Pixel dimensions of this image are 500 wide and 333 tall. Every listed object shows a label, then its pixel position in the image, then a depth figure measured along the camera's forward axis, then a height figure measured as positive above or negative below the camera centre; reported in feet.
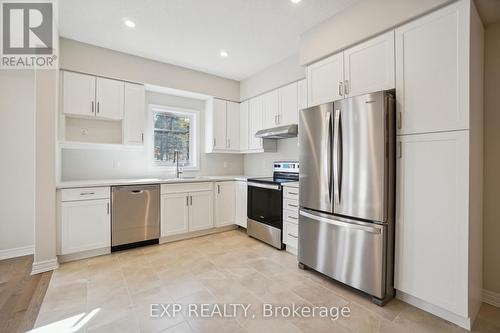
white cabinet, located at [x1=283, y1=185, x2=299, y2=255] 9.81 -2.24
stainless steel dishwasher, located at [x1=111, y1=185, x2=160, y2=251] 10.13 -2.28
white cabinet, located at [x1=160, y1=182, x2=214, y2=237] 11.39 -2.17
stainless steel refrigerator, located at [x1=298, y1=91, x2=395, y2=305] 6.48 -0.77
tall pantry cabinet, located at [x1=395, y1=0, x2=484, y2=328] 5.52 +0.11
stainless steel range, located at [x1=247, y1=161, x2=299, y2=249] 10.68 -1.89
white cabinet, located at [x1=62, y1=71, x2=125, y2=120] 10.00 +3.06
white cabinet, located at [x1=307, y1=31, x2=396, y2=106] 6.84 +3.07
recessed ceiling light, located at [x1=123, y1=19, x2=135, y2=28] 8.69 +5.32
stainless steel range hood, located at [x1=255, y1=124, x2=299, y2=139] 10.95 +1.64
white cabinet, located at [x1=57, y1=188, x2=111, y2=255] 9.05 -2.36
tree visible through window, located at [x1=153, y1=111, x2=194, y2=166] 13.44 +1.74
